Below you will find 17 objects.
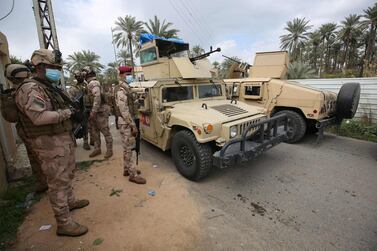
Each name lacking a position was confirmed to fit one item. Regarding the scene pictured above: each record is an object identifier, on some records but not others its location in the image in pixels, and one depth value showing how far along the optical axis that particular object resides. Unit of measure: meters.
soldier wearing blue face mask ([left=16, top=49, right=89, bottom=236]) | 1.89
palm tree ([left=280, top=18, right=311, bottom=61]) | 28.28
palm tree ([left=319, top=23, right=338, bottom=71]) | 30.13
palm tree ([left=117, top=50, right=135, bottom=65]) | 32.04
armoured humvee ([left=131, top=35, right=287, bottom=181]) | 3.06
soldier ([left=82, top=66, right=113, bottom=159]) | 3.92
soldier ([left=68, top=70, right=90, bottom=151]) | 4.59
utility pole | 6.66
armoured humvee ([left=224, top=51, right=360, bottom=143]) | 5.00
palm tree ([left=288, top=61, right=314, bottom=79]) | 13.12
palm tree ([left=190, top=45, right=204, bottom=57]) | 27.77
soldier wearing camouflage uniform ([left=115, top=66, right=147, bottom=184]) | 3.10
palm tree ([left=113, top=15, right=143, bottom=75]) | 23.11
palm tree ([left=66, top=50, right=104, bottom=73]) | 27.81
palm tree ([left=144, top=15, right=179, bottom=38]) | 22.05
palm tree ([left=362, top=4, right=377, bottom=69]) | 22.69
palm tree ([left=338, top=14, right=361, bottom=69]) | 26.27
